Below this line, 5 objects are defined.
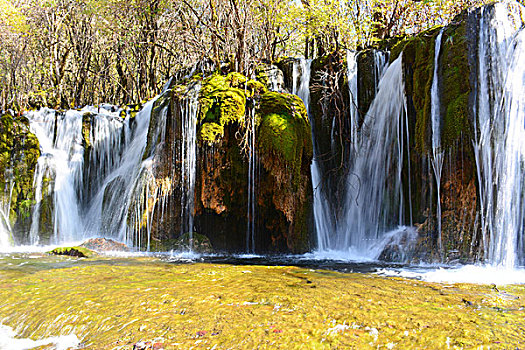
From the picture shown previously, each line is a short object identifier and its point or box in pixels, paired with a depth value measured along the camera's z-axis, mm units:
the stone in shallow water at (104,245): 8891
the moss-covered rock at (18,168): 12117
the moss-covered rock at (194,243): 9445
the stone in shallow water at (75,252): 7762
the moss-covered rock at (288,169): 9102
